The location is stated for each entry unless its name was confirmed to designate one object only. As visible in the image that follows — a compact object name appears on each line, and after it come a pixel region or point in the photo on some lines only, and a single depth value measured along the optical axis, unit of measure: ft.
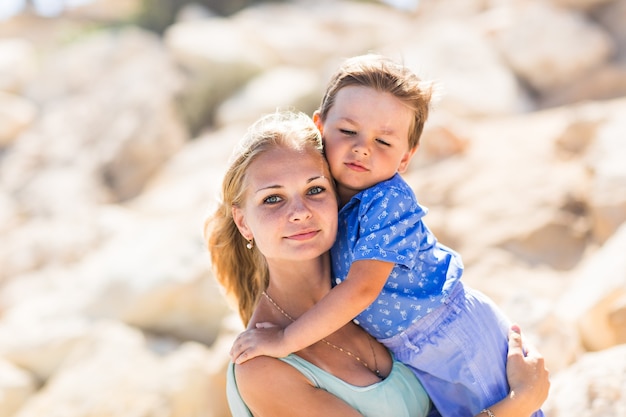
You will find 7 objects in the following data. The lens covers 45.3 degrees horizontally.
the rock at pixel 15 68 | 42.27
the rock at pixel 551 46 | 32.91
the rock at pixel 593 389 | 9.59
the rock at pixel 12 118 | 38.50
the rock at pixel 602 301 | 12.84
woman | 7.61
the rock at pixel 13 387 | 18.85
